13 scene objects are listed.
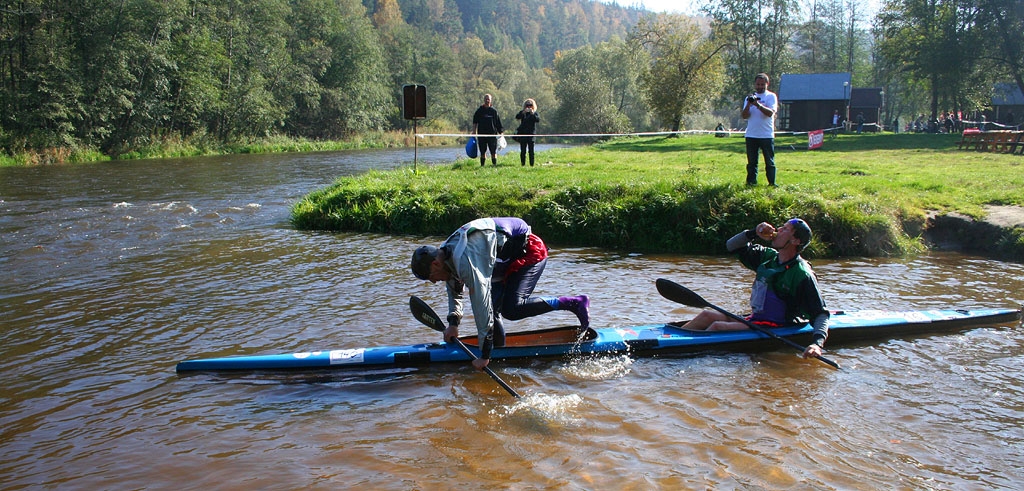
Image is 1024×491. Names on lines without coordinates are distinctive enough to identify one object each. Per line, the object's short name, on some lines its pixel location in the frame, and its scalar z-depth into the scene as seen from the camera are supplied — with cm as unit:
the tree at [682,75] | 4400
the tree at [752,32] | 5300
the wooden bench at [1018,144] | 1952
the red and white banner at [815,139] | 2288
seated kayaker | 571
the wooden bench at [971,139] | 2143
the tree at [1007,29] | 3247
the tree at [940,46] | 3425
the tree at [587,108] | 5684
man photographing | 1034
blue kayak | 552
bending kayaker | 464
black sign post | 1510
